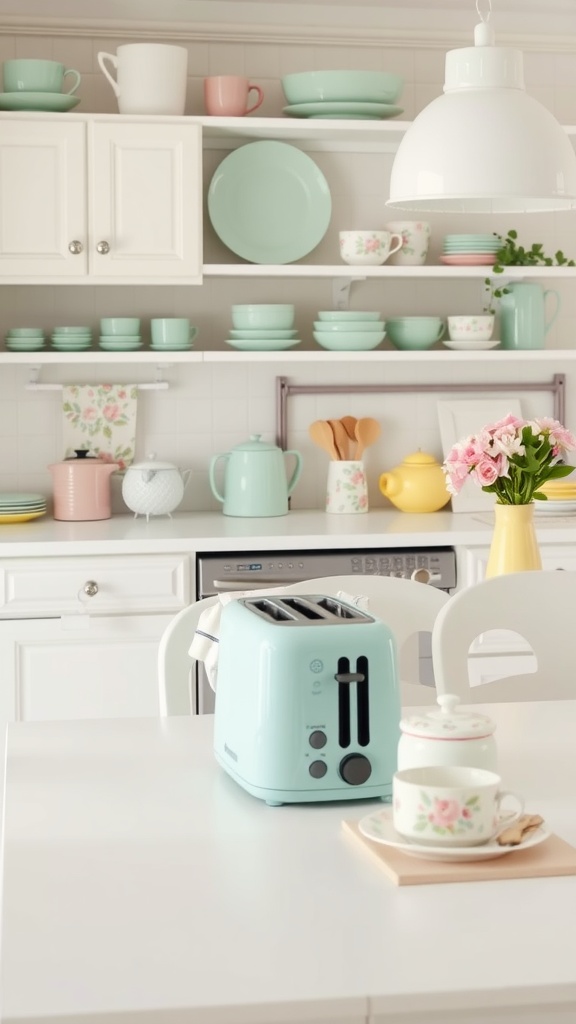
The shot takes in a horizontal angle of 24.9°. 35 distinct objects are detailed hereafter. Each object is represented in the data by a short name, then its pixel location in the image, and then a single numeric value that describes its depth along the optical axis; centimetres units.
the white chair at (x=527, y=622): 209
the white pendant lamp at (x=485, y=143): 179
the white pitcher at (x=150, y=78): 343
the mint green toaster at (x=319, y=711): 138
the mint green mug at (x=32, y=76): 341
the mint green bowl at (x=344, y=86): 354
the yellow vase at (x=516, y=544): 222
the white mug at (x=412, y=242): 373
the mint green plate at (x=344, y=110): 357
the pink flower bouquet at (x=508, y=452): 214
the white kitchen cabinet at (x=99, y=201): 341
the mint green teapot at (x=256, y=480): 364
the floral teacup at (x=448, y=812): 120
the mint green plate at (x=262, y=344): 361
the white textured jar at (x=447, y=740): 129
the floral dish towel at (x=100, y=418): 378
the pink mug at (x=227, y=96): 355
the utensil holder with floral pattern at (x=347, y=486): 373
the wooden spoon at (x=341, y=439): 380
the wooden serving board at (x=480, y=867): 116
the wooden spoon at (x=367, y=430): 385
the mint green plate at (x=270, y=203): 374
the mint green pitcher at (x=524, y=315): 384
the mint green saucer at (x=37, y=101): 341
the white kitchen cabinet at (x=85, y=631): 322
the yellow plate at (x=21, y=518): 351
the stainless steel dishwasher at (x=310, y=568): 328
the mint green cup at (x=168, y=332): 362
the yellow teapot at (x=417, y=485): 373
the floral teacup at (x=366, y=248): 362
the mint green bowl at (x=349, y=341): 365
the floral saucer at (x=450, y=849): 119
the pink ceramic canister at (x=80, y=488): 360
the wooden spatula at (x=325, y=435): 379
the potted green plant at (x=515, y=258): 376
